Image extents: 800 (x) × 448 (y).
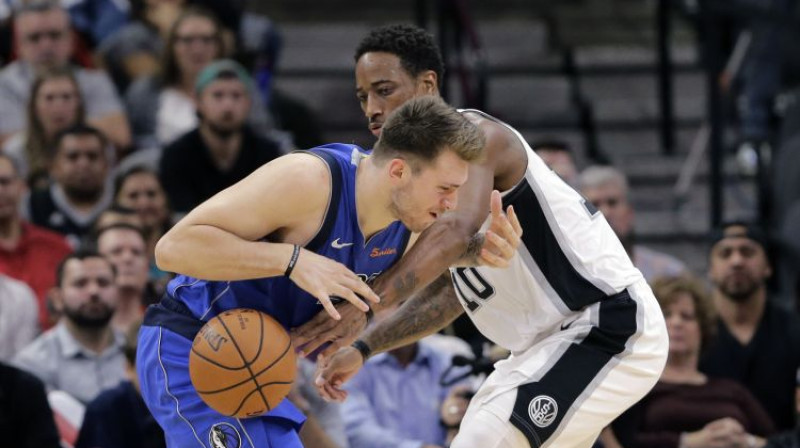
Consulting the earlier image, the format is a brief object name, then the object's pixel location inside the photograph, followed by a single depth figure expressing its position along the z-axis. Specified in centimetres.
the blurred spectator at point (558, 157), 1986
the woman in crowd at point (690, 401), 1736
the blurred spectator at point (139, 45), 2358
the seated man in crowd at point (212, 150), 2095
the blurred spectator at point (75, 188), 2058
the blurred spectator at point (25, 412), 1627
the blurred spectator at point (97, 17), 2497
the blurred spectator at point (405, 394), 1767
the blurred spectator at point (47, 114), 2145
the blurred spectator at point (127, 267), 1903
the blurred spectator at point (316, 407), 1617
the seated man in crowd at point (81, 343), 1797
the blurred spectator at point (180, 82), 2219
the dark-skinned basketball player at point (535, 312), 1209
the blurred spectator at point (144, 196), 2034
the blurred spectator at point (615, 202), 1977
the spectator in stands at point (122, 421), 1637
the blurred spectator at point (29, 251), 1987
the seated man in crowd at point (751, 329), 1909
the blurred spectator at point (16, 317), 1864
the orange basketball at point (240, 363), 1126
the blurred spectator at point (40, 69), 2237
